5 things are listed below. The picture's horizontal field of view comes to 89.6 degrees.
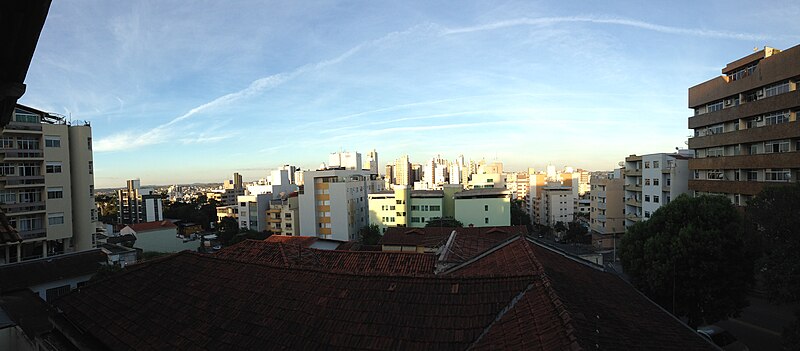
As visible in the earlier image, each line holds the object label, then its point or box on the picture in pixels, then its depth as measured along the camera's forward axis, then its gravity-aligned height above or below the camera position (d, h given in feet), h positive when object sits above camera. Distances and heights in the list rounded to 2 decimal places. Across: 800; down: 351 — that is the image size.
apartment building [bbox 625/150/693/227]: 107.76 -5.09
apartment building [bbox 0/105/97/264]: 74.18 -0.81
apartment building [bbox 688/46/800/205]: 70.23 +7.13
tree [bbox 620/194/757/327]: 46.19 -11.99
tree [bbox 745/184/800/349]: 36.35 -7.85
